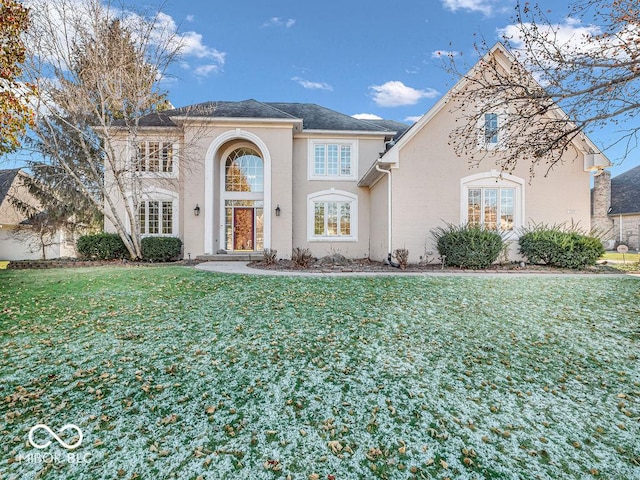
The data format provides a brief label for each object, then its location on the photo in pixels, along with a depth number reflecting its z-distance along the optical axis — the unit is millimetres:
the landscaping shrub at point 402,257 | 10602
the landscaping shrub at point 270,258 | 11609
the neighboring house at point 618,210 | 23219
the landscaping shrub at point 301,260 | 10837
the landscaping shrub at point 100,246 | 13156
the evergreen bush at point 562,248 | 10531
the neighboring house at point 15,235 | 20438
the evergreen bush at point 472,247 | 10383
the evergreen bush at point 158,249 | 12859
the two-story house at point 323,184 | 11414
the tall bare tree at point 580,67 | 4609
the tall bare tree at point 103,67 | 11219
